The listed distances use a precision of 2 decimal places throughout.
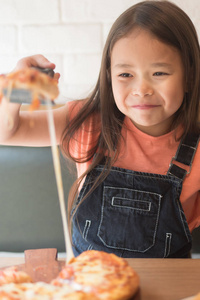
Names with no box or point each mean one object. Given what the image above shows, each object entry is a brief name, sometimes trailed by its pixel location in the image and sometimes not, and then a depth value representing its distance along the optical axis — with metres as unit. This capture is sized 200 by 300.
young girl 0.94
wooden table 0.60
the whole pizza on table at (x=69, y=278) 0.52
